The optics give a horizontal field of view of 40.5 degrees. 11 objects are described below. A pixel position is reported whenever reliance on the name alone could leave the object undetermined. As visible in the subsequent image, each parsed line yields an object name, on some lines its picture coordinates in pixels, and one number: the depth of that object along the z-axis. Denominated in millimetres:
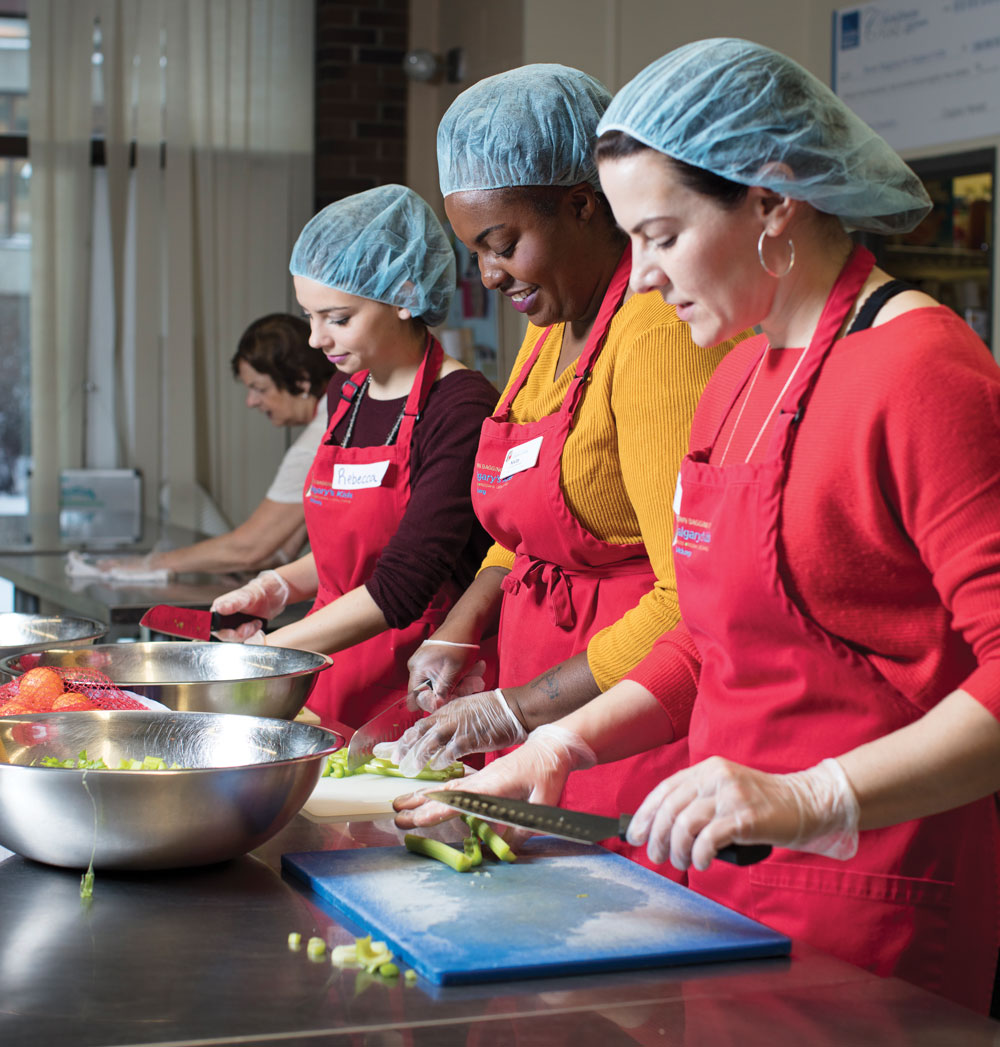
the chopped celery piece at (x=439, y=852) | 1225
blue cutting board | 1018
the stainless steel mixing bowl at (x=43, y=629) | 2031
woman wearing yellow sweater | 1583
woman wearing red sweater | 1099
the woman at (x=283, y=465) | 3744
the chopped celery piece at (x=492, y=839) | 1256
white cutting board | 1472
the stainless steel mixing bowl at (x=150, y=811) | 1165
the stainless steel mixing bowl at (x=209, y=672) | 1629
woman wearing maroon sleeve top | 2205
